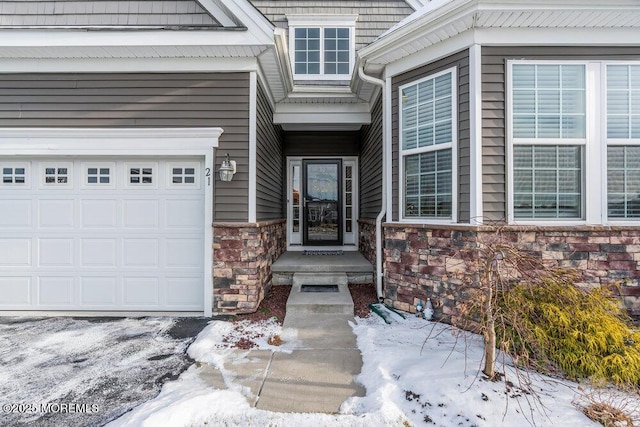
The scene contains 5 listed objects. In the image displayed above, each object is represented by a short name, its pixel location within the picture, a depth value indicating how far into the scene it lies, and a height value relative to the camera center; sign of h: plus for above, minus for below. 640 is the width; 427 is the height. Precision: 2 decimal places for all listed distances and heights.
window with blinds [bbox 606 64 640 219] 3.65 +0.72
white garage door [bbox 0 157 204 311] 4.43 -0.33
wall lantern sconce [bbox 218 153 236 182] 4.14 +0.56
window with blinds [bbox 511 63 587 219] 3.66 +0.75
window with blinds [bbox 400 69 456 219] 3.91 +0.86
